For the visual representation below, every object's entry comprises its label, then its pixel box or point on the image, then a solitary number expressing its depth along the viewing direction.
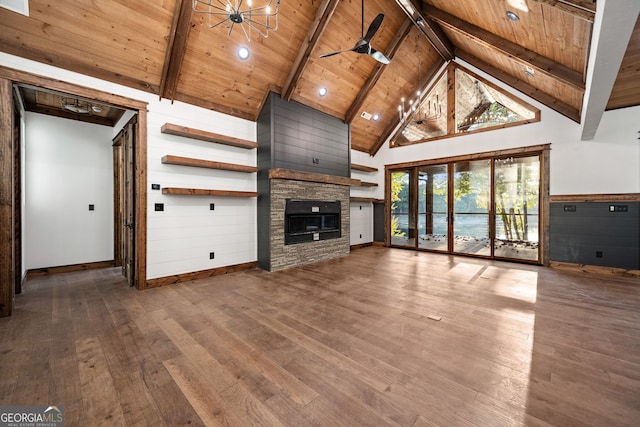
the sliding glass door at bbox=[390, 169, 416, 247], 7.51
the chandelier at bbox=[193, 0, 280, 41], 3.52
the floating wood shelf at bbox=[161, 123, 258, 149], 3.97
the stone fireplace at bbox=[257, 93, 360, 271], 4.93
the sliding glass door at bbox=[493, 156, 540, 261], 5.61
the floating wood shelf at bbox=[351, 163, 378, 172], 7.26
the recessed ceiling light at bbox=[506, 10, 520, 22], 3.76
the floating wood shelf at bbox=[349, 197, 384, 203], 7.30
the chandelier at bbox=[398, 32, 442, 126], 6.99
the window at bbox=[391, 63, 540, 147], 5.87
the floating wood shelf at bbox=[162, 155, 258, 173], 3.98
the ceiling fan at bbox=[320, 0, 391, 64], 3.61
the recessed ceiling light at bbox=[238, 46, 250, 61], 4.19
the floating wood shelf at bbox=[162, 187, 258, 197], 3.99
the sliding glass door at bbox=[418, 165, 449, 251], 6.84
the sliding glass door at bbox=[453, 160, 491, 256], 6.22
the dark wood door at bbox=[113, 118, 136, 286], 4.11
